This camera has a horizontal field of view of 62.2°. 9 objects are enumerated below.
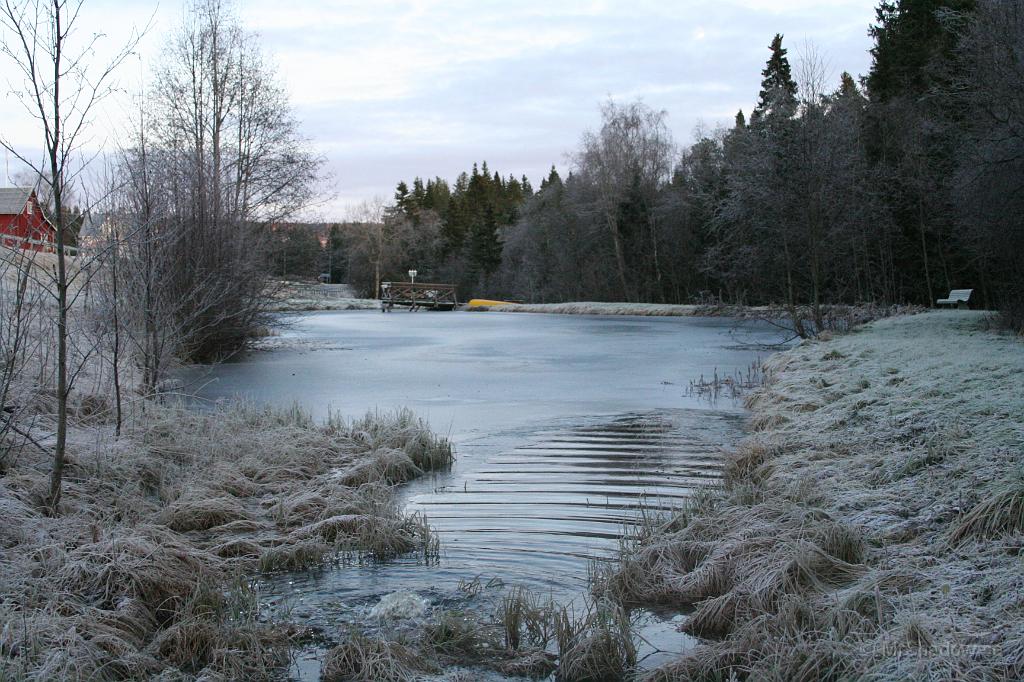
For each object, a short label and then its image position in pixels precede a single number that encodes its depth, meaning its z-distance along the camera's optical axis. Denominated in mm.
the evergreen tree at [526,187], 98681
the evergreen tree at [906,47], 28062
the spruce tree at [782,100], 18375
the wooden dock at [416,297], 50406
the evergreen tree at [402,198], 86188
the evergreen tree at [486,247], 64688
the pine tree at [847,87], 30941
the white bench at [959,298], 24625
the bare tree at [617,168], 46906
